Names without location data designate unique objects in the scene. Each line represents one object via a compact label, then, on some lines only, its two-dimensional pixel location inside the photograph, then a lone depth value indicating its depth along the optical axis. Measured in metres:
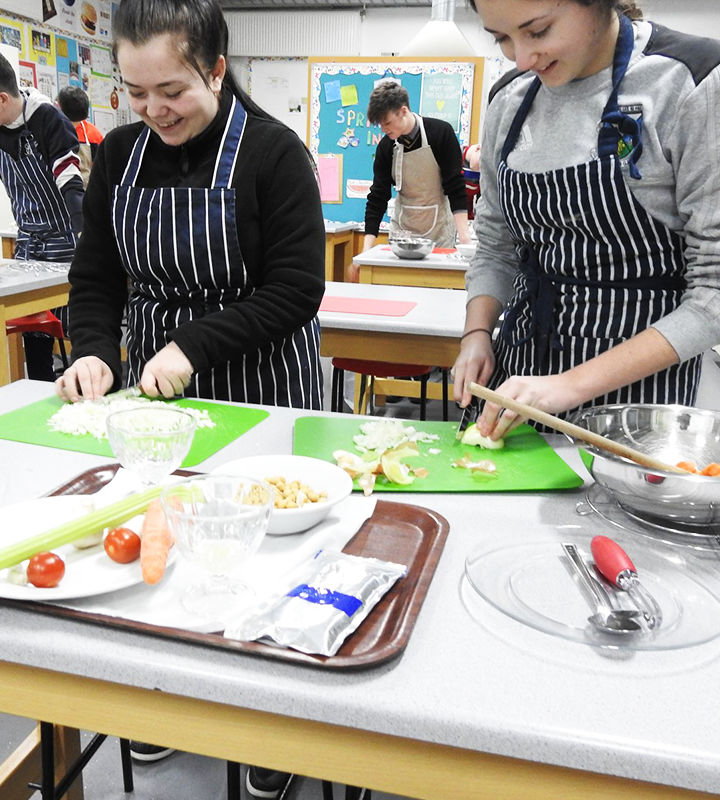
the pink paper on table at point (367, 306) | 2.57
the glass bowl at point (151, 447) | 0.95
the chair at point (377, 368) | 2.93
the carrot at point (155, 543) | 0.74
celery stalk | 0.75
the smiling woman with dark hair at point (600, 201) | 1.12
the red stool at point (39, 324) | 3.43
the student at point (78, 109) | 4.72
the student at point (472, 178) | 5.39
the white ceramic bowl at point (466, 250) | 3.98
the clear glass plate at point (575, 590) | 0.72
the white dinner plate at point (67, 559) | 0.72
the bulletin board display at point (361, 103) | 6.92
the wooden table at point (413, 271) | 3.71
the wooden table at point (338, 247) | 6.24
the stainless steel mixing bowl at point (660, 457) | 0.92
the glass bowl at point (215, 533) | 0.72
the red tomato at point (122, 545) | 0.78
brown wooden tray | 0.67
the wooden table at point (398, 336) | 2.37
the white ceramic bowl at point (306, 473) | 0.90
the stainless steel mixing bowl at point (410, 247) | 3.77
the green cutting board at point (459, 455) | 1.10
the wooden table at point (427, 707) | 0.60
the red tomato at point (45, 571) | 0.74
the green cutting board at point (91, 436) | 1.23
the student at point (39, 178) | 3.42
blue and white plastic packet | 0.68
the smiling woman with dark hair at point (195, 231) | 1.43
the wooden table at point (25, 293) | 2.92
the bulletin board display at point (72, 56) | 7.29
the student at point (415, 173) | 4.20
